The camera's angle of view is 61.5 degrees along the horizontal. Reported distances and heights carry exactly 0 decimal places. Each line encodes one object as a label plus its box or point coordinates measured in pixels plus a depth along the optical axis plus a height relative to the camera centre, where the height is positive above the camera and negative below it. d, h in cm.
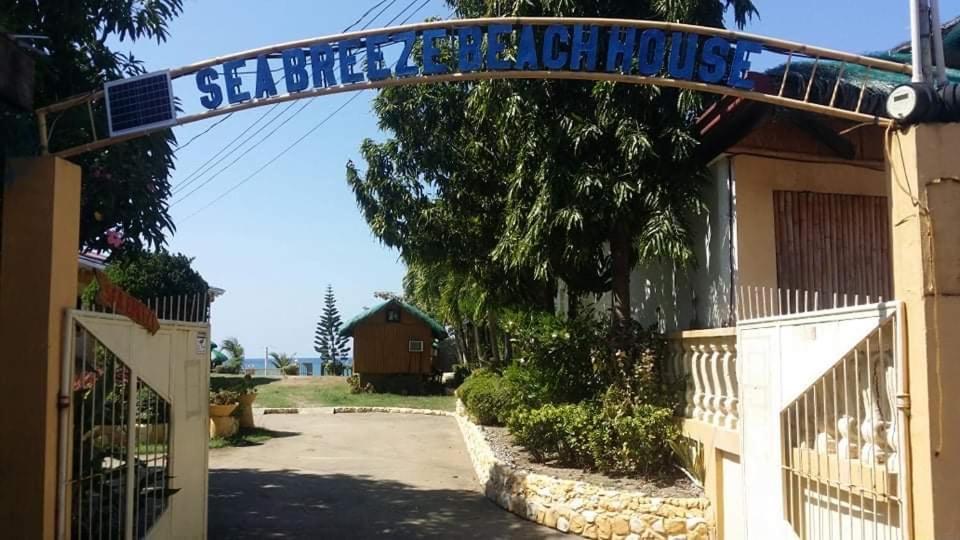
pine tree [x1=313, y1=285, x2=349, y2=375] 5269 +80
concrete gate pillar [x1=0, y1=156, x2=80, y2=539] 516 +13
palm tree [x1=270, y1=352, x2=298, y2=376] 4623 -83
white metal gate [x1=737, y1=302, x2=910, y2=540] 476 -55
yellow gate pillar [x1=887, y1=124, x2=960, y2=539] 439 +21
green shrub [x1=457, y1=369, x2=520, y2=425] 1389 -97
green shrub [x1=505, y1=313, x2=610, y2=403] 1023 -14
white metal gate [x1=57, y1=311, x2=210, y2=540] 562 -65
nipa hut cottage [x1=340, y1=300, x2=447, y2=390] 3136 -8
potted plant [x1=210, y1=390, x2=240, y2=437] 1691 -143
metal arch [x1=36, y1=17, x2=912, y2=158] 565 +204
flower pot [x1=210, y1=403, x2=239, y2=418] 1686 -131
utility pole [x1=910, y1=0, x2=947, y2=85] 504 +187
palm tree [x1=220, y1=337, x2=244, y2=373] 4343 -15
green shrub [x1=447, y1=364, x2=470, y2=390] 2971 -107
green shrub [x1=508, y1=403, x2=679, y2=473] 871 -103
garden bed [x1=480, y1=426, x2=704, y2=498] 820 -147
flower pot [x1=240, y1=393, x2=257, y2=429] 1839 -144
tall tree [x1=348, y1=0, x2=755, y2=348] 922 +215
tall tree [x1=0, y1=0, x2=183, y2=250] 712 +205
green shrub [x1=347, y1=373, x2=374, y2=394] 3083 -156
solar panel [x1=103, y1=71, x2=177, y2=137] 610 +185
